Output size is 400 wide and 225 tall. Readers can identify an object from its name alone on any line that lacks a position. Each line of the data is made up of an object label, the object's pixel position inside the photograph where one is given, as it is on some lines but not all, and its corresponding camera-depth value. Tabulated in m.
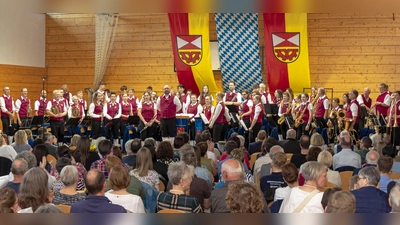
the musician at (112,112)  15.28
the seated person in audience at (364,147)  8.45
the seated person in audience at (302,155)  7.25
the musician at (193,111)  15.16
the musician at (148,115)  14.98
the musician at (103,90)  16.80
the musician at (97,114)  15.27
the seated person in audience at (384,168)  5.61
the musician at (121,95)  15.74
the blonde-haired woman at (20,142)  8.52
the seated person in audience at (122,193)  4.35
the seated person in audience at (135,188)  5.27
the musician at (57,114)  15.45
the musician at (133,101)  16.09
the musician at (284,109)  15.00
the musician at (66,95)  16.69
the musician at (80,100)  15.62
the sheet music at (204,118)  14.81
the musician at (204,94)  15.95
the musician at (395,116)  12.90
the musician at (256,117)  14.54
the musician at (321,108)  14.87
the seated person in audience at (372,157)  6.79
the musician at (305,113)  14.60
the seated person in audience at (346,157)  7.46
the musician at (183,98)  15.77
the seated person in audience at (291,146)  8.92
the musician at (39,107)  15.96
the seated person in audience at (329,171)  6.02
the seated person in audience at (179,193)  4.20
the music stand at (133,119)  15.03
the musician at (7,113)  15.76
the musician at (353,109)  14.07
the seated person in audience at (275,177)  5.63
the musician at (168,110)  14.12
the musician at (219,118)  14.32
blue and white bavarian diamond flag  17.45
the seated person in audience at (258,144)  9.87
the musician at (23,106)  16.42
